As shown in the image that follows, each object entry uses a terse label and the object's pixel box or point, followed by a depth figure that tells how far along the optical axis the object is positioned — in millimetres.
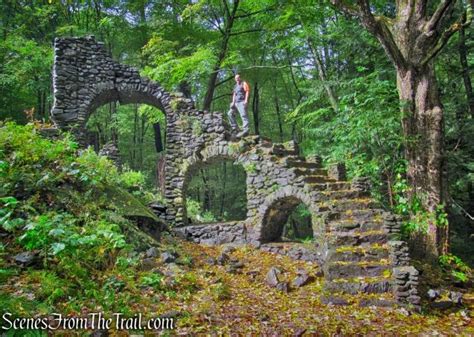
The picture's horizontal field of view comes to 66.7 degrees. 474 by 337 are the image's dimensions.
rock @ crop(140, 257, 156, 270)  5457
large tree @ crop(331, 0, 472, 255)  7383
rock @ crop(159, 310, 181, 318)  4139
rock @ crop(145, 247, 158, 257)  6038
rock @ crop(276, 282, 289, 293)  6305
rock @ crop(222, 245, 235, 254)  9339
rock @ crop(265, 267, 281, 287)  6512
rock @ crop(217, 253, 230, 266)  7566
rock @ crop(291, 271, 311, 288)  6617
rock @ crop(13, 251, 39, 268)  4289
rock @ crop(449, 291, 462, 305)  5867
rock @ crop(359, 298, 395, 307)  5594
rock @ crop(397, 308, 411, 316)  5330
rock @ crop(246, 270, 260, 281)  6917
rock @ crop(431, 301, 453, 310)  5711
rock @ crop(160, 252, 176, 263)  6012
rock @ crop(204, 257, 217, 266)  7352
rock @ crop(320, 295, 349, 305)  5676
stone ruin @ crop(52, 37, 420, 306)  6465
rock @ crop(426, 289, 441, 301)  5859
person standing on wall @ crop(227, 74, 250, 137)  10477
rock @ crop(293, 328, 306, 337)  4231
